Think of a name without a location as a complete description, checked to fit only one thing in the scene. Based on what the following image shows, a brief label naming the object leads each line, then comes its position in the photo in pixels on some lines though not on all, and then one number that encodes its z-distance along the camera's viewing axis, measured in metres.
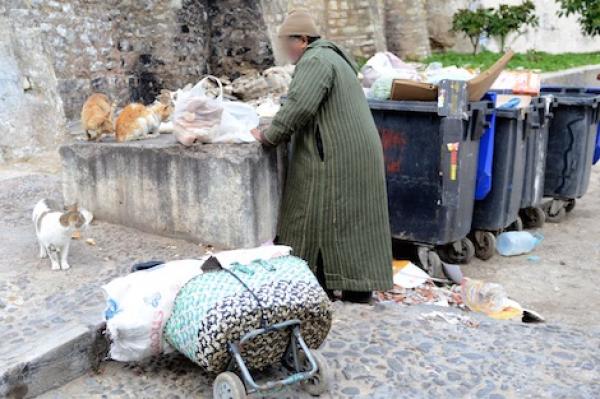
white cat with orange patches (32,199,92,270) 3.93
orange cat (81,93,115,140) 4.96
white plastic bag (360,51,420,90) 5.97
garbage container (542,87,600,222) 7.05
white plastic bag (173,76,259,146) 4.35
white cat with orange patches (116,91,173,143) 4.90
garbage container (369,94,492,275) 5.31
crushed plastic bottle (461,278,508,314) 4.81
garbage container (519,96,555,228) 6.44
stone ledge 4.31
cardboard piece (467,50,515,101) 5.46
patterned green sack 2.82
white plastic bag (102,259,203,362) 3.03
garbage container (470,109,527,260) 5.97
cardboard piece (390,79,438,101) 5.44
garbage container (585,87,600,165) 7.71
